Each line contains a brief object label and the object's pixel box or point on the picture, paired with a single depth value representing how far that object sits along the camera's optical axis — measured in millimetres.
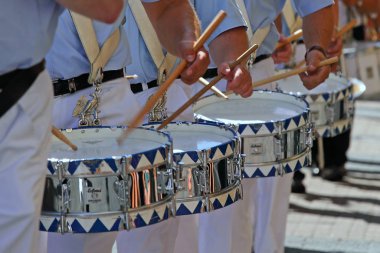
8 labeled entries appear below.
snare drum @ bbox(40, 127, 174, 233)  6321
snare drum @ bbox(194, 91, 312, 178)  8259
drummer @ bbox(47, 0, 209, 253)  7410
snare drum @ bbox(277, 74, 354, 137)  10404
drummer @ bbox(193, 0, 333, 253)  9409
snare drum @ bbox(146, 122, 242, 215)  7016
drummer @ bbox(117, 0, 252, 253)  8012
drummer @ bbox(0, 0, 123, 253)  5241
